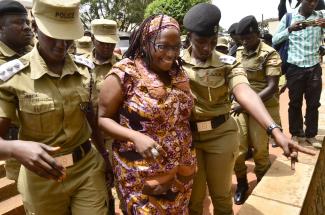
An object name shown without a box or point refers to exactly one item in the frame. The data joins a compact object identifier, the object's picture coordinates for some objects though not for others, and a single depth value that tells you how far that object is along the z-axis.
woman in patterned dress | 2.01
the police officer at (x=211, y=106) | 2.59
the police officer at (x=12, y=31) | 3.04
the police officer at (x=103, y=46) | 3.89
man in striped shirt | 4.45
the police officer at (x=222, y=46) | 5.99
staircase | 3.53
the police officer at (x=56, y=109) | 1.95
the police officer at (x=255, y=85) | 3.92
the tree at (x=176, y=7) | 15.50
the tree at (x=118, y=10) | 32.50
